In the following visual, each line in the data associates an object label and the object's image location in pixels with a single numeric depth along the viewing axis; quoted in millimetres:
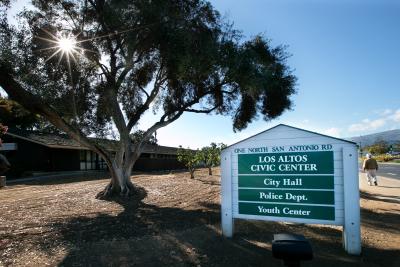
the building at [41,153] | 30641
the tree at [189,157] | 26880
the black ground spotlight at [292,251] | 3139
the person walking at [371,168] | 17894
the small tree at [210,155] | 29788
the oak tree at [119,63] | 12258
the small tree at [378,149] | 101850
